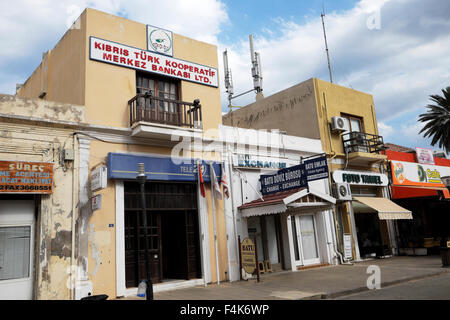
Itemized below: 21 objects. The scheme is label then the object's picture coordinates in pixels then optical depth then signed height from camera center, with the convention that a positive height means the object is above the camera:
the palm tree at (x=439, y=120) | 27.86 +7.85
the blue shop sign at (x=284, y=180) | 12.76 +2.03
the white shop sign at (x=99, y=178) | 9.91 +1.93
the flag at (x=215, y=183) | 12.73 +1.99
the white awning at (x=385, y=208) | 16.56 +0.96
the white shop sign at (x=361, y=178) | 17.21 +2.56
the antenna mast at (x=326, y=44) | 20.86 +10.61
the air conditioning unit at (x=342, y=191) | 16.65 +1.85
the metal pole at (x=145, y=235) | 8.34 +0.27
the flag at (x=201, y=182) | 12.41 +2.03
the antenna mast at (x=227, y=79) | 23.11 +9.98
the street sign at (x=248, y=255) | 12.10 -0.51
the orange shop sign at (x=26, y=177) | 9.03 +1.95
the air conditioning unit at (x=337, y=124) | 17.69 +5.15
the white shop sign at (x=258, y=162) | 14.11 +3.02
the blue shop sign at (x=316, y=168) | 12.20 +2.19
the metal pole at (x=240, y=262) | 12.80 -0.77
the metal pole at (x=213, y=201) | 12.68 +1.39
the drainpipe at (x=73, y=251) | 9.60 +0.03
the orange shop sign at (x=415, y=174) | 20.20 +2.97
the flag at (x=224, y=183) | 12.91 +1.98
